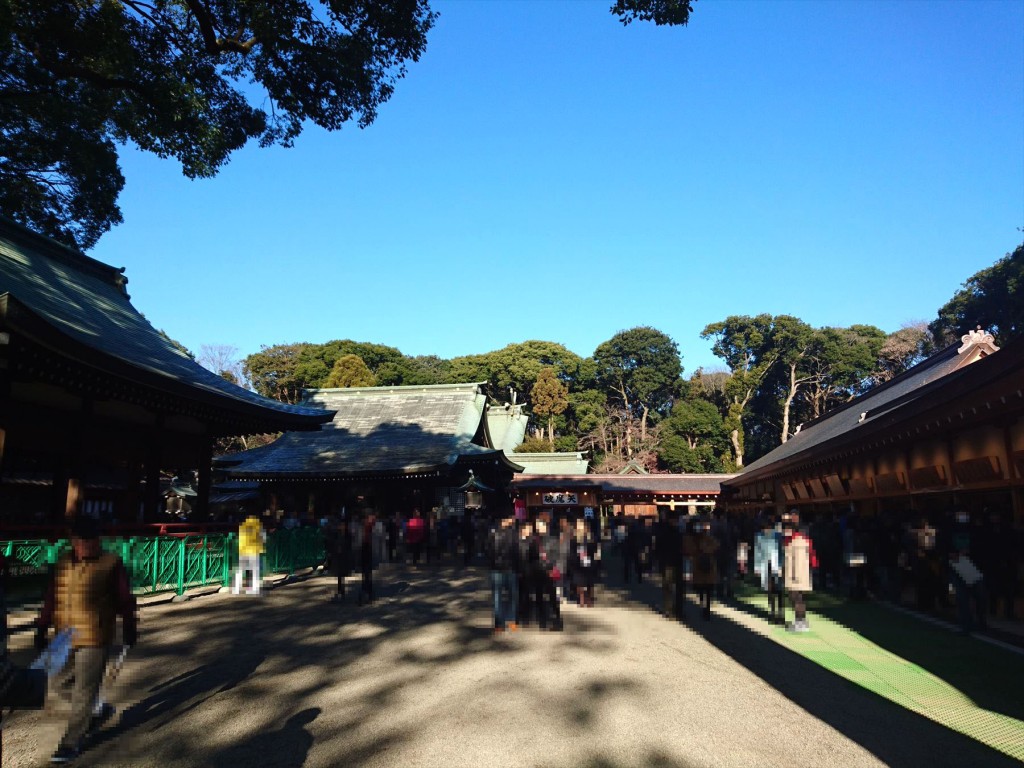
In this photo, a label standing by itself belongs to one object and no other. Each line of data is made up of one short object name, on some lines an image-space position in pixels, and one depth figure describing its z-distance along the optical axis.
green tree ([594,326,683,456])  56.25
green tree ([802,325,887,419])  48.44
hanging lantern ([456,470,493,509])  22.72
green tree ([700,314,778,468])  48.62
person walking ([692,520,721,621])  8.85
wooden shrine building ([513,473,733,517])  30.98
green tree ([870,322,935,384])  47.53
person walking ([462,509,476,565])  18.12
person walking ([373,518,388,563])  13.37
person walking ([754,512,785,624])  8.84
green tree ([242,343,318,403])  50.03
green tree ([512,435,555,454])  45.31
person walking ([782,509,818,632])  7.90
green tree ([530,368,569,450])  54.03
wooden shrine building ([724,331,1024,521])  7.64
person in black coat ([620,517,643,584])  14.04
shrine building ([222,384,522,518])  21.19
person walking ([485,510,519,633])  8.14
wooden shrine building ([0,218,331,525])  9.23
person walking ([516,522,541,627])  8.14
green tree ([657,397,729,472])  47.38
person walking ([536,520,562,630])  8.25
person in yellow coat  10.52
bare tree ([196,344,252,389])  45.88
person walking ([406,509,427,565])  17.94
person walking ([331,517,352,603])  10.46
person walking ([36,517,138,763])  4.11
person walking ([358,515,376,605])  10.12
